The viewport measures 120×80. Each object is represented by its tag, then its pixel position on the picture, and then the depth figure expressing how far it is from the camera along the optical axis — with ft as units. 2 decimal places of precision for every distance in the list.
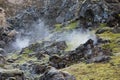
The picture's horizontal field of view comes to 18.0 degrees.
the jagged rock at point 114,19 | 288.75
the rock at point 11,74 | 150.82
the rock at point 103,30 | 278.19
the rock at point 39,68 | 209.97
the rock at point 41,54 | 260.62
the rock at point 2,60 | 228.55
